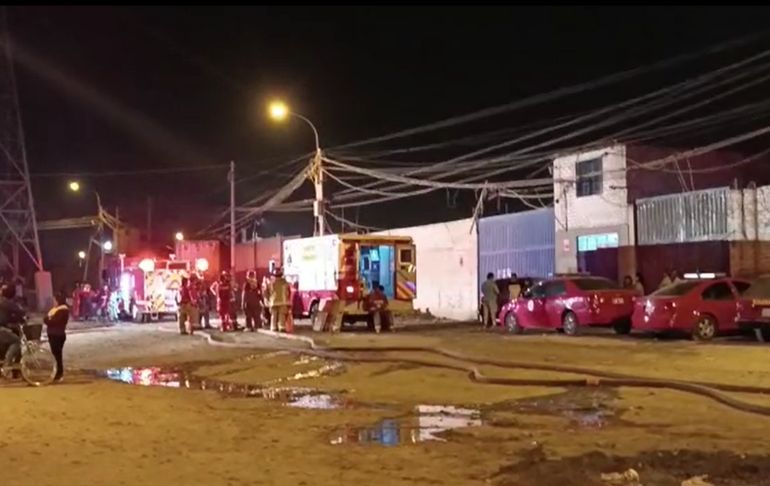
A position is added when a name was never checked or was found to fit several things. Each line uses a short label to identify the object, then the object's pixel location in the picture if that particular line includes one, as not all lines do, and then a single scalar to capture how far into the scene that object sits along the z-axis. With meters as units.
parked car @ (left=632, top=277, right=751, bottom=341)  21.34
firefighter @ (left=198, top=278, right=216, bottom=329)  32.06
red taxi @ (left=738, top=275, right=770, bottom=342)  20.70
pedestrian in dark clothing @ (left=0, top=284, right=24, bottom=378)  17.27
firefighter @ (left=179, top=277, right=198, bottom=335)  29.52
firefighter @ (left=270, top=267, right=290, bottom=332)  27.95
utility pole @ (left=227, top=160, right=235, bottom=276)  36.34
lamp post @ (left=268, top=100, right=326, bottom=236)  33.00
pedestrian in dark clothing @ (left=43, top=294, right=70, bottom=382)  17.53
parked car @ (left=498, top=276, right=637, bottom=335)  23.83
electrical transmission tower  51.47
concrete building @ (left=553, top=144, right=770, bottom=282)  28.03
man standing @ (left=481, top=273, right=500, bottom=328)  29.22
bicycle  17.12
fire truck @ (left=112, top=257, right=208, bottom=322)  40.53
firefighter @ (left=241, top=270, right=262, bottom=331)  29.59
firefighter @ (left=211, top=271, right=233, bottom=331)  29.83
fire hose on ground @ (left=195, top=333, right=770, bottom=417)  12.86
